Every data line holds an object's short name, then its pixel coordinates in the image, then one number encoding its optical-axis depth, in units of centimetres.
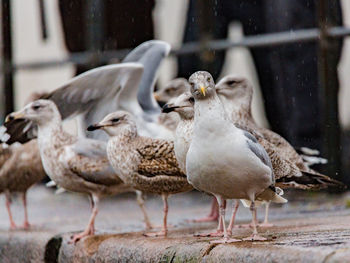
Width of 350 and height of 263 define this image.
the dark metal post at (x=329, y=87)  1691
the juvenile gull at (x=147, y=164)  1100
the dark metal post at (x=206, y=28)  1900
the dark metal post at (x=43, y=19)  2440
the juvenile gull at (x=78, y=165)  1188
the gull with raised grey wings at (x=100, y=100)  1369
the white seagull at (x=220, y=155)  877
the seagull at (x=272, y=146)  1034
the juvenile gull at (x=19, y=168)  1441
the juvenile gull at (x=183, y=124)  1006
